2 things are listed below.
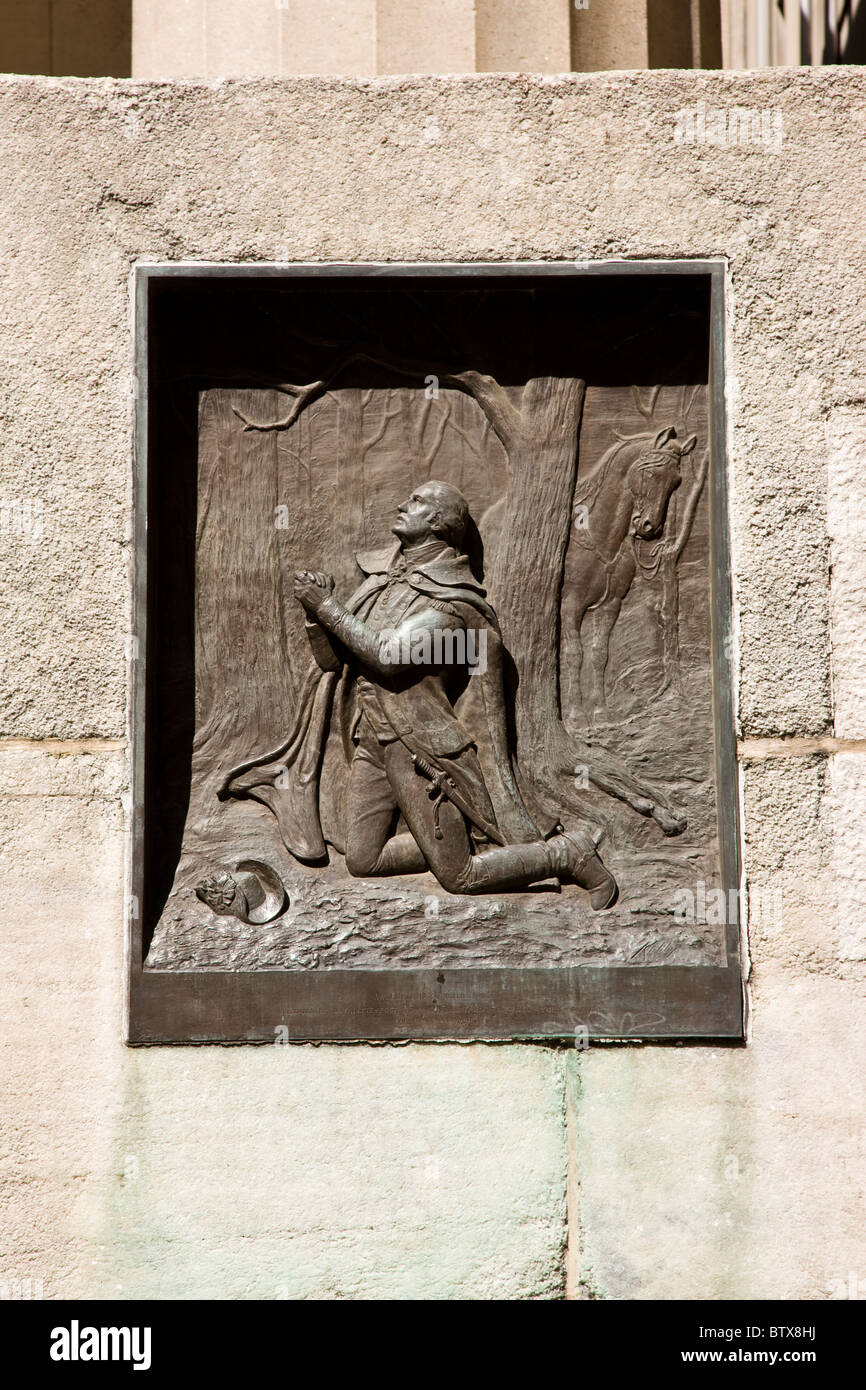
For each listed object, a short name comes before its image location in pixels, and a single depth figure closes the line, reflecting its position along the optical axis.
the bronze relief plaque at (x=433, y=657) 8.20
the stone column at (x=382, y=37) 9.22
